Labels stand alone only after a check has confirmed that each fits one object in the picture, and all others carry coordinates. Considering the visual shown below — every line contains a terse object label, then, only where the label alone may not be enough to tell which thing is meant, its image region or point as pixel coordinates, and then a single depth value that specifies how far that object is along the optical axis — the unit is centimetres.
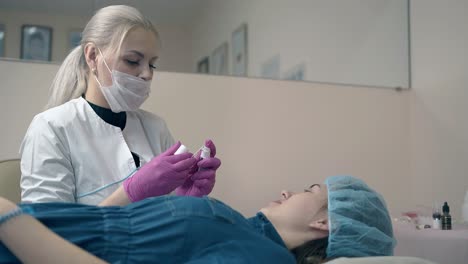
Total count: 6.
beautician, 135
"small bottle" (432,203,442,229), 182
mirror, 231
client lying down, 96
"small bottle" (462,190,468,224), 196
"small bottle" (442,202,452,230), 179
